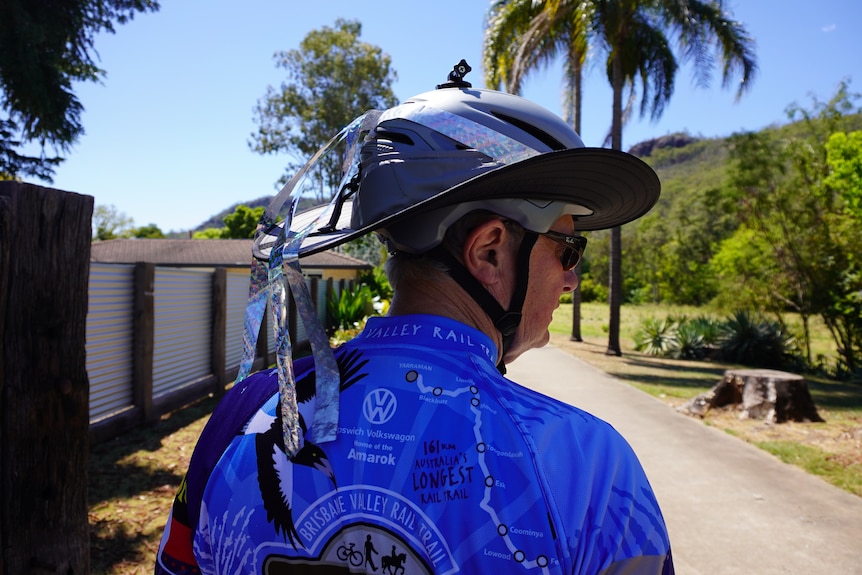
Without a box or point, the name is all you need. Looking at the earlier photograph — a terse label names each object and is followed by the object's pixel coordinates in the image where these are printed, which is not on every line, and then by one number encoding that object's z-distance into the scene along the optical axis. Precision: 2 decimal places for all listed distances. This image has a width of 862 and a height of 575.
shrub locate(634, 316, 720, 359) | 18.19
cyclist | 0.91
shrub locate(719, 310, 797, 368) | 16.81
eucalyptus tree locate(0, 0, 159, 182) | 11.13
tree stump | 8.73
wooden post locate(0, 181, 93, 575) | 2.14
